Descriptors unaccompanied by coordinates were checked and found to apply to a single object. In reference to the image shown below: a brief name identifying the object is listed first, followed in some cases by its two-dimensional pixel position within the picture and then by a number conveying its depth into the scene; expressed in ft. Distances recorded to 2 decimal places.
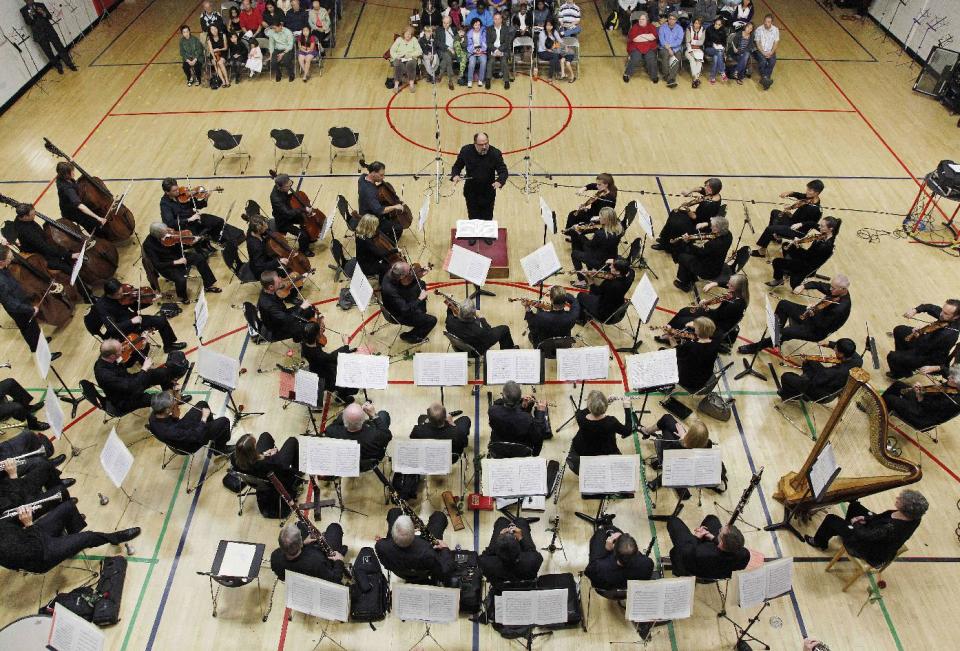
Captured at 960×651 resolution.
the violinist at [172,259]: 33.86
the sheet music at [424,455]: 24.02
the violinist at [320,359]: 27.45
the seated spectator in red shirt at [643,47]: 55.83
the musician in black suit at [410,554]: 21.13
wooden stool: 23.48
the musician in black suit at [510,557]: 21.11
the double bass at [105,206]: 37.60
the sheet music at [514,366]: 26.68
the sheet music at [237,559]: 23.13
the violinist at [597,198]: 35.24
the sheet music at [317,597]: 20.74
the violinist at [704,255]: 33.17
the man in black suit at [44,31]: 54.49
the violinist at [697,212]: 34.95
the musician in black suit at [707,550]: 21.26
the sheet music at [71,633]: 19.03
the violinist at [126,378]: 27.43
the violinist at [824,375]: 28.22
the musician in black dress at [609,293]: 30.99
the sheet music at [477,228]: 37.22
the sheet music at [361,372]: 26.32
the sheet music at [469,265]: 31.37
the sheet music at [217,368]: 26.90
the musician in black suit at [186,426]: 25.43
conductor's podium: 36.68
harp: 21.42
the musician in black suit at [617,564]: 20.99
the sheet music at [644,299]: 29.43
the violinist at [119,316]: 30.22
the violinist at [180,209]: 35.83
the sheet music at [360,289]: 29.89
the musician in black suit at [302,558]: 20.98
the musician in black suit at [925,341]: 29.07
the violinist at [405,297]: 30.91
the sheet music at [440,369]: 26.45
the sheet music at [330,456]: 23.98
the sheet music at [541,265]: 31.53
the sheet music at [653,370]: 26.35
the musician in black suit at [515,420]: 24.93
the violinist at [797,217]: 35.94
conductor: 36.76
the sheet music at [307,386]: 26.50
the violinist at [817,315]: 30.09
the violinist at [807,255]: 33.78
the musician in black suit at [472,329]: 28.74
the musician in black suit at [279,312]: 30.25
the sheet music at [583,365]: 26.89
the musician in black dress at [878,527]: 21.70
